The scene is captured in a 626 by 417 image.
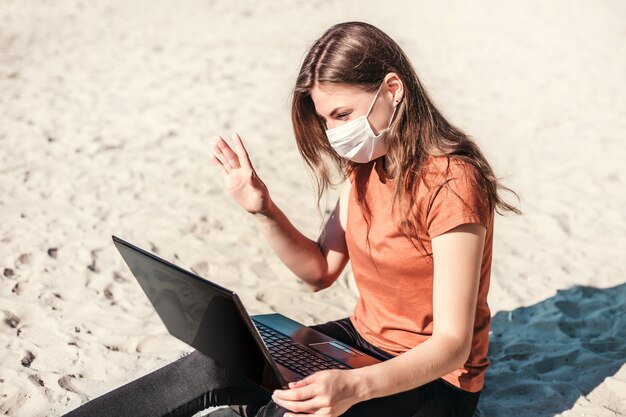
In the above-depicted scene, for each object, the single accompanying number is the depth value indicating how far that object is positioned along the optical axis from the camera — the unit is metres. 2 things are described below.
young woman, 2.14
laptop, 2.05
